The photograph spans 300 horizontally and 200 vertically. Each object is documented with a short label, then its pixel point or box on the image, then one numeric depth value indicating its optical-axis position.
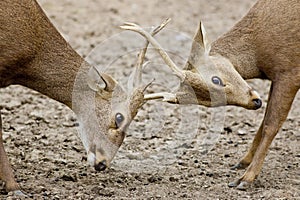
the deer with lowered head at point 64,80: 13.46
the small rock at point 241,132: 17.44
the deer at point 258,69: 14.30
